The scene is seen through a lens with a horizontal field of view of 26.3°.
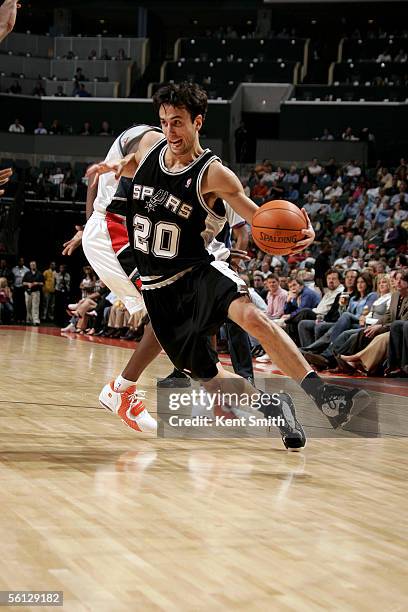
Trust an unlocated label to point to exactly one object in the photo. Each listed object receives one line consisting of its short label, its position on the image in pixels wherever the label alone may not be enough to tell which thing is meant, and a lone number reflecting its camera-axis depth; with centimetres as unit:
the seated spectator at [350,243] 1597
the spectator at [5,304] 1816
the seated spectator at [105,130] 2547
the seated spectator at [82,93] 2662
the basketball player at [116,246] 486
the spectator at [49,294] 2016
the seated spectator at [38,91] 2706
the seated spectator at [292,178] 2136
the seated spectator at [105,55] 2789
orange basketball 407
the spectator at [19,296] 1950
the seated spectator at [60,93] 2688
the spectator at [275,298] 1156
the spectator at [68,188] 2249
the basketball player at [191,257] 408
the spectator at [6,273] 1997
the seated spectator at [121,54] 2786
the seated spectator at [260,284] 1282
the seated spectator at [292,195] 2039
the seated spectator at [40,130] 2580
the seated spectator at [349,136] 2291
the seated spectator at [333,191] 1995
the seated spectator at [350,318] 1001
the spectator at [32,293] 1889
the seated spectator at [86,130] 2559
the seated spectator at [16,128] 2562
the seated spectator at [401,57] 2546
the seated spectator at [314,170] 2158
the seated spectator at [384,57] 2570
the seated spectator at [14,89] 2673
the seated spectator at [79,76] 2716
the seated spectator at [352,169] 2072
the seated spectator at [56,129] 2581
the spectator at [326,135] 2355
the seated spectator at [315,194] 1988
